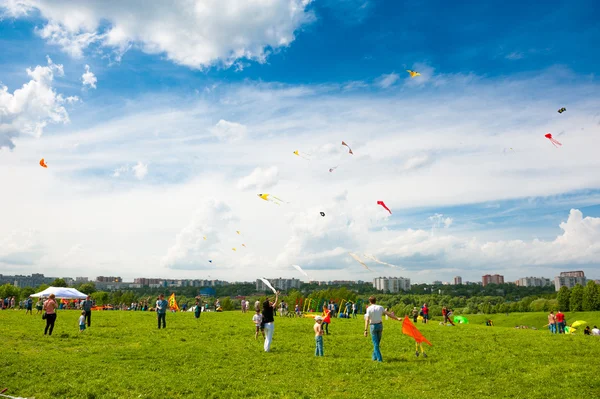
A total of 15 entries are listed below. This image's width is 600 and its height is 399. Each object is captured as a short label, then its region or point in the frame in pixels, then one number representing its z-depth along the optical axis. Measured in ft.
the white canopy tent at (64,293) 158.06
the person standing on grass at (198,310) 123.65
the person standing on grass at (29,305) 141.10
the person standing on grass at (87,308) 90.15
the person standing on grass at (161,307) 93.30
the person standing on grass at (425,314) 126.41
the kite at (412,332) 59.77
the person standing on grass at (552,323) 109.09
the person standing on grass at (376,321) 56.13
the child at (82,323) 85.97
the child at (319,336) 61.57
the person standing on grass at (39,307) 136.39
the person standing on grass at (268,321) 64.08
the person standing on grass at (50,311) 77.51
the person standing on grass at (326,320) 81.26
